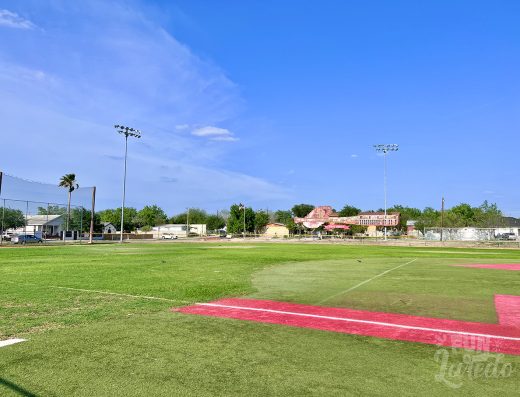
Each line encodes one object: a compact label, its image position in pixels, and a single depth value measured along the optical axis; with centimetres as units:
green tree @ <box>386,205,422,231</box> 15173
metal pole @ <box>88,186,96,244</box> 5718
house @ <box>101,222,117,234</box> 11156
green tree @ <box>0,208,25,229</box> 4528
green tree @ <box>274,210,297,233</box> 17206
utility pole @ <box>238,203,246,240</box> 10258
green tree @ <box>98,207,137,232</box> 13566
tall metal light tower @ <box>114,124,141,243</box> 5910
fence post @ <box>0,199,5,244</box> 4507
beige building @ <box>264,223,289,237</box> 12631
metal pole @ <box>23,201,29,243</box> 4894
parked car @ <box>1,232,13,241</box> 4601
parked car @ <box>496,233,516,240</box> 7074
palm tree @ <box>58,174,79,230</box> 7806
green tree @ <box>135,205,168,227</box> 14988
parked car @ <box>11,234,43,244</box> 4859
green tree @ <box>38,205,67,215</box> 5353
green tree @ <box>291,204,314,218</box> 16075
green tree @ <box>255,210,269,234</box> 12112
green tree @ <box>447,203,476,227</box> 10574
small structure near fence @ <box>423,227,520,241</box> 6048
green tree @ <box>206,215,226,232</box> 15812
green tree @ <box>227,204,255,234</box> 10656
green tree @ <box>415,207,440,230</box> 10634
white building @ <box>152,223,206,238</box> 12378
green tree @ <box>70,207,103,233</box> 5697
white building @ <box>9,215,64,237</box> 5150
